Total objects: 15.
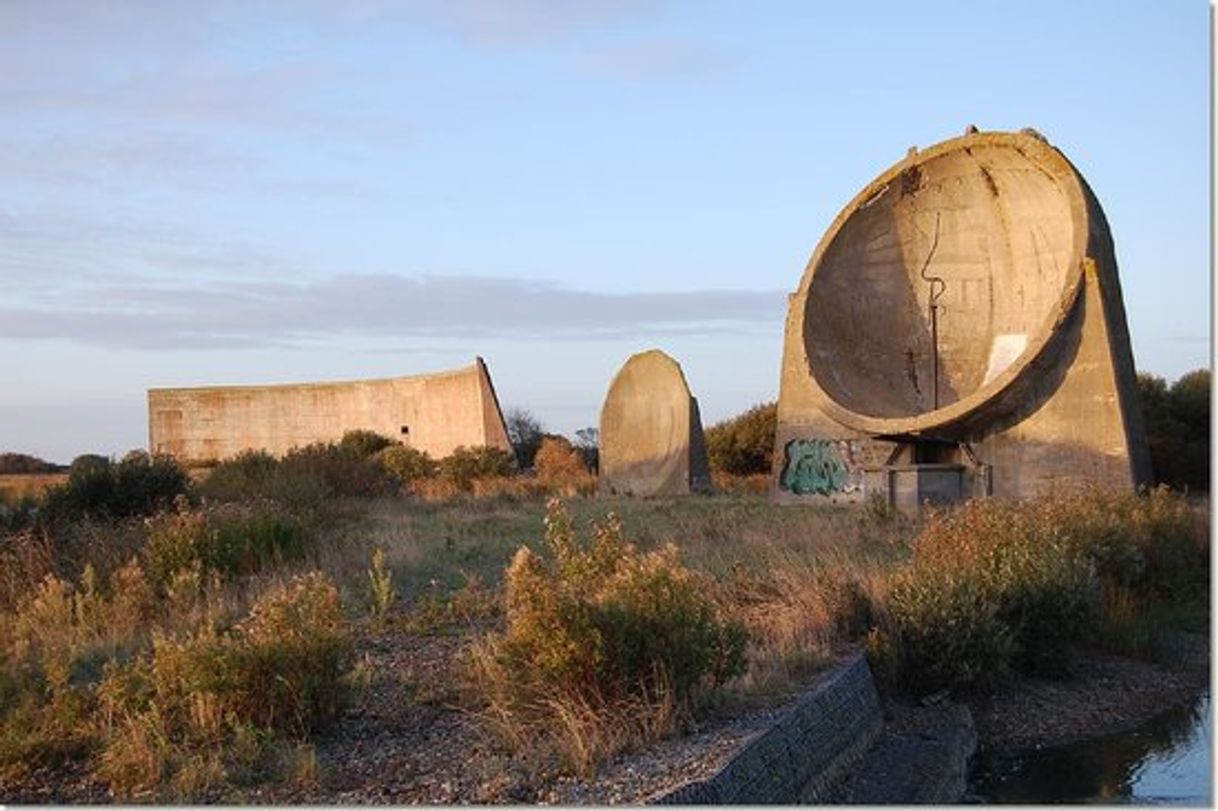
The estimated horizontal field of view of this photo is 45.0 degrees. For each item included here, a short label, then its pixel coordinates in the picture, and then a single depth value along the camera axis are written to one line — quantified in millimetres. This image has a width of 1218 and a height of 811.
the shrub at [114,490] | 19000
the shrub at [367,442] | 41897
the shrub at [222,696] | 7336
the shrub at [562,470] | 34188
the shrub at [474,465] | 36531
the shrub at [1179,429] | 29984
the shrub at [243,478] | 22984
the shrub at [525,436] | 49281
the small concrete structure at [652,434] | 31234
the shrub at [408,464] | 37812
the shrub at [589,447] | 44991
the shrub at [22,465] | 54656
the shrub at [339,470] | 29891
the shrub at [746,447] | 40312
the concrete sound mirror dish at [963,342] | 23797
